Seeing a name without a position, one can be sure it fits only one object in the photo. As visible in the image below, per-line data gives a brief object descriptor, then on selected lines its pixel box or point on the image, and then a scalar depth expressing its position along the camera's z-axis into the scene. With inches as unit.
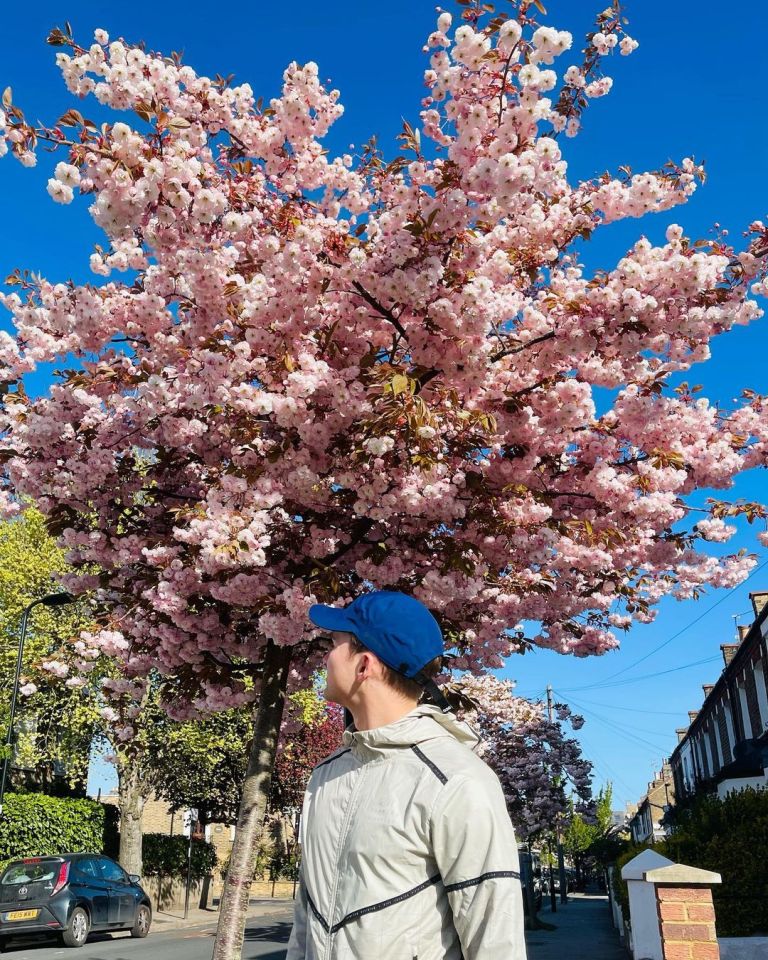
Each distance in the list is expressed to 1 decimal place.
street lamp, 789.9
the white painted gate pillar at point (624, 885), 597.3
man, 76.5
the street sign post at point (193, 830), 1018.5
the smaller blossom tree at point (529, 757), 1155.3
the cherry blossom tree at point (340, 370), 245.3
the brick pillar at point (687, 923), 257.9
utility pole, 1562.5
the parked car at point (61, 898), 629.0
